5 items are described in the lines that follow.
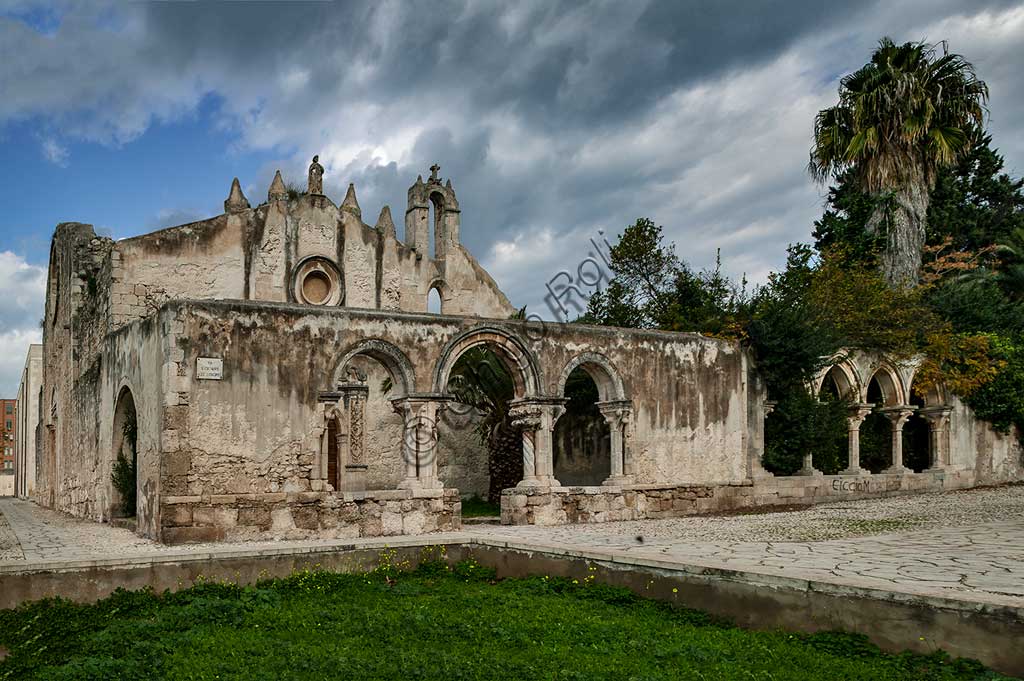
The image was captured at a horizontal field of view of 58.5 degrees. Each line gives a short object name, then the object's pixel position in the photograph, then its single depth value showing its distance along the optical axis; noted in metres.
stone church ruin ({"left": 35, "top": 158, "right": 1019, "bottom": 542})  11.84
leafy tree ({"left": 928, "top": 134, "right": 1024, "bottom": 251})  29.92
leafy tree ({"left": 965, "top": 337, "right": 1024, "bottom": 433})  20.75
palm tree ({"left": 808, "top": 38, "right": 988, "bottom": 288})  23.22
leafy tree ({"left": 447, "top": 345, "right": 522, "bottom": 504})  17.28
